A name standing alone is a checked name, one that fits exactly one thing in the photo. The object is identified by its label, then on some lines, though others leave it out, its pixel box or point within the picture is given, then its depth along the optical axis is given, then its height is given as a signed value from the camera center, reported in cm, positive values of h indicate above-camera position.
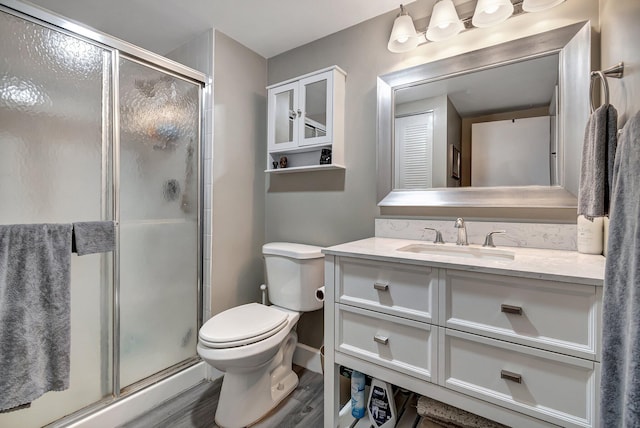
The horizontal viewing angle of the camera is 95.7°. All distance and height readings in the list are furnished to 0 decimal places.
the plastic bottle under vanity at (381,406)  127 -87
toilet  131 -60
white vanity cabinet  81 -41
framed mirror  120 +41
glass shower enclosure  119 +14
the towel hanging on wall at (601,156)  77 +15
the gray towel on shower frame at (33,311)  104 -38
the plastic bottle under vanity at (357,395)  135 -86
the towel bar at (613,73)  85 +41
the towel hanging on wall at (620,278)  55 -13
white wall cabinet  172 +57
